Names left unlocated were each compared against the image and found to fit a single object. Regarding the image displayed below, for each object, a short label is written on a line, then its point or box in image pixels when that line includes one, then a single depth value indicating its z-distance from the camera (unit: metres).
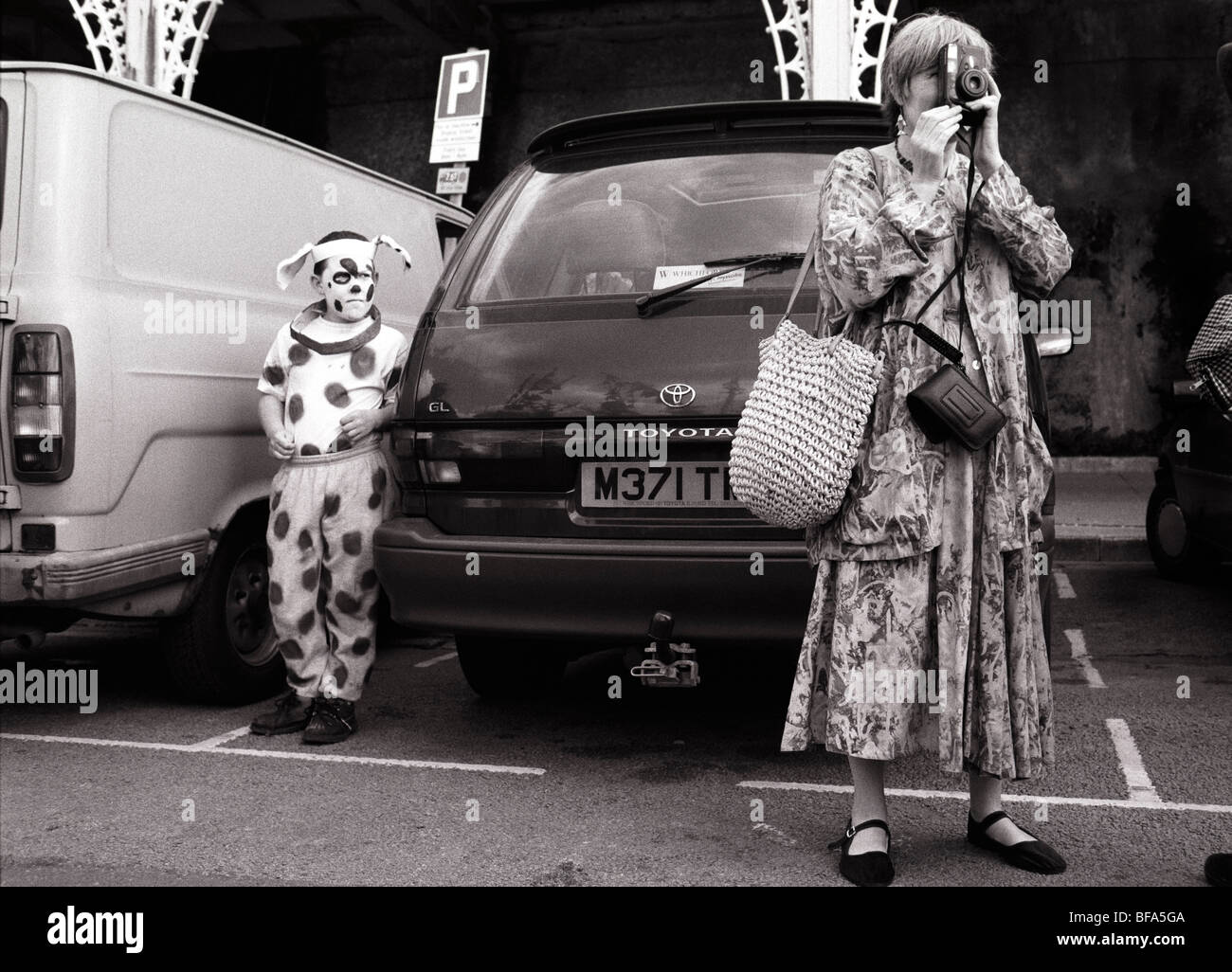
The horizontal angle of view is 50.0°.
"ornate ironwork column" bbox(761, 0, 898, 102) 8.62
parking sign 10.88
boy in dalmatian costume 4.16
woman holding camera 2.78
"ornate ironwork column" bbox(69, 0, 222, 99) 9.56
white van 3.91
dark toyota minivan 3.44
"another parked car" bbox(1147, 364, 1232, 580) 6.22
